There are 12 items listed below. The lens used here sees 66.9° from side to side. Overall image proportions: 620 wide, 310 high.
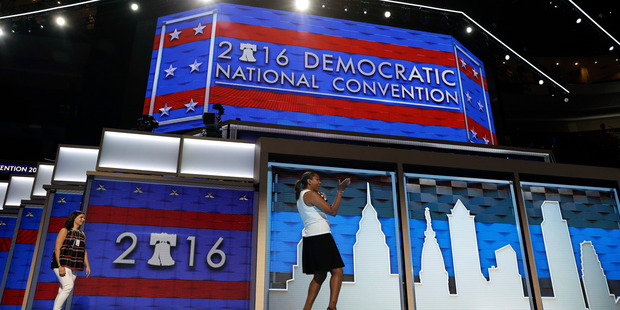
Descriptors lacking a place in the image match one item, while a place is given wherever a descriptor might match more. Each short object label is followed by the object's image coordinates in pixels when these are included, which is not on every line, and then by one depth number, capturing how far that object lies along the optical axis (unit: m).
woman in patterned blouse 4.21
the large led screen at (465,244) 5.00
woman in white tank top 3.98
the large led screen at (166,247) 4.38
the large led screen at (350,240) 4.66
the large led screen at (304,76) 9.03
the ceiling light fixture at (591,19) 10.34
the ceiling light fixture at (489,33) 10.26
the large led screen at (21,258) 6.68
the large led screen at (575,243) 5.34
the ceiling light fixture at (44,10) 9.79
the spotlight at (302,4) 9.88
